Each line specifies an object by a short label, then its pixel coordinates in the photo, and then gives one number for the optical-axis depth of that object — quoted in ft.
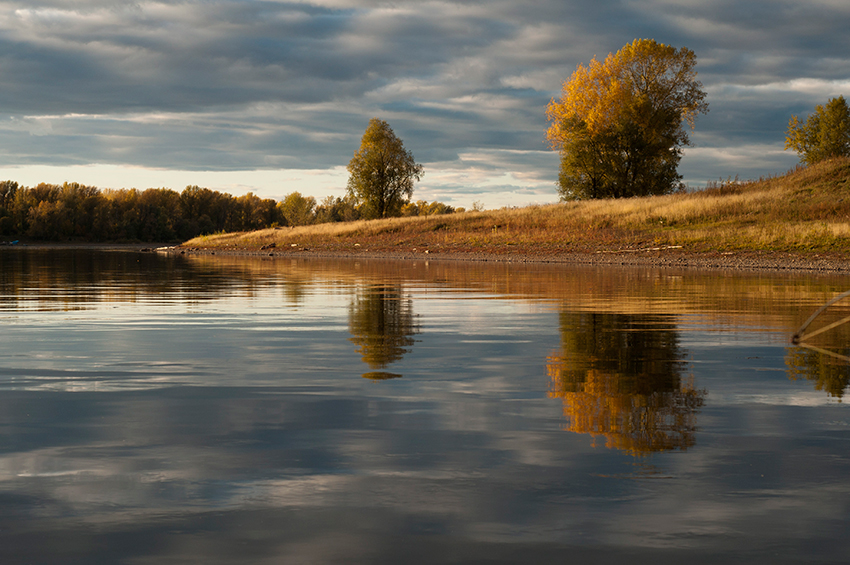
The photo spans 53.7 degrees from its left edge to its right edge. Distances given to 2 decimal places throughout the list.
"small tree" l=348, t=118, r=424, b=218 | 330.95
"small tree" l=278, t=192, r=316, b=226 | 601.79
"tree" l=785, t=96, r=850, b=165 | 330.13
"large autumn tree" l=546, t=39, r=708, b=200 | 227.81
